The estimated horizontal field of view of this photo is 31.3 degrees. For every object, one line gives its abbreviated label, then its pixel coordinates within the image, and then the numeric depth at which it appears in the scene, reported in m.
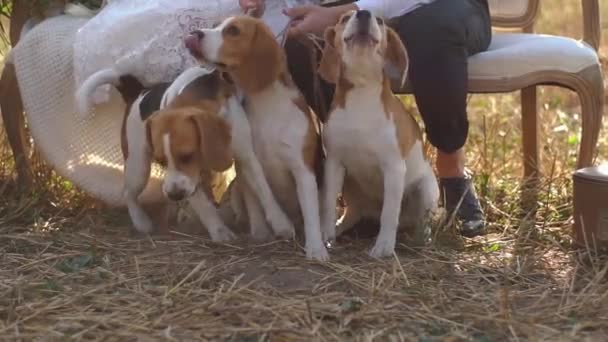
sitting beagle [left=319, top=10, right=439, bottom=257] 3.13
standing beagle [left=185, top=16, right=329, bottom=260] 3.23
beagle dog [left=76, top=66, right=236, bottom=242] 3.17
